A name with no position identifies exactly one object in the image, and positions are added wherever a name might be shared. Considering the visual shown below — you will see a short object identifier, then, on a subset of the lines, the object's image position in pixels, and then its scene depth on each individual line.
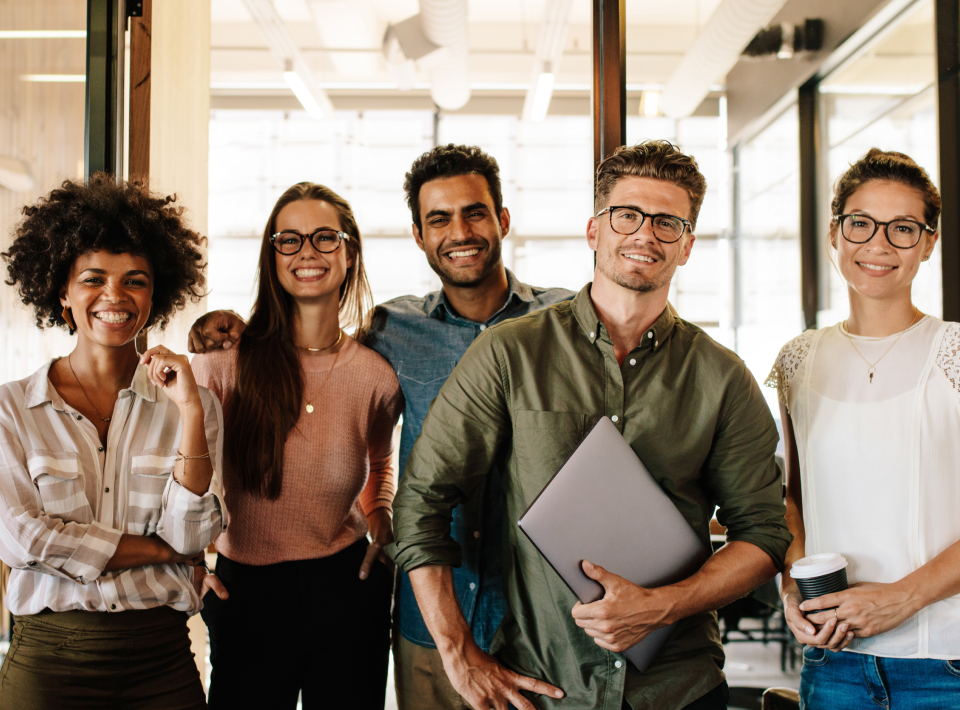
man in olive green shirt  1.38
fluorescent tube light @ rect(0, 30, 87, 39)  2.09
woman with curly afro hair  1.38
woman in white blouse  1.44
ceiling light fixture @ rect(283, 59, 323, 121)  6.61
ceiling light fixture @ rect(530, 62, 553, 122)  6.58
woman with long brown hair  1.64
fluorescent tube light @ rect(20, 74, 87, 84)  2.12
